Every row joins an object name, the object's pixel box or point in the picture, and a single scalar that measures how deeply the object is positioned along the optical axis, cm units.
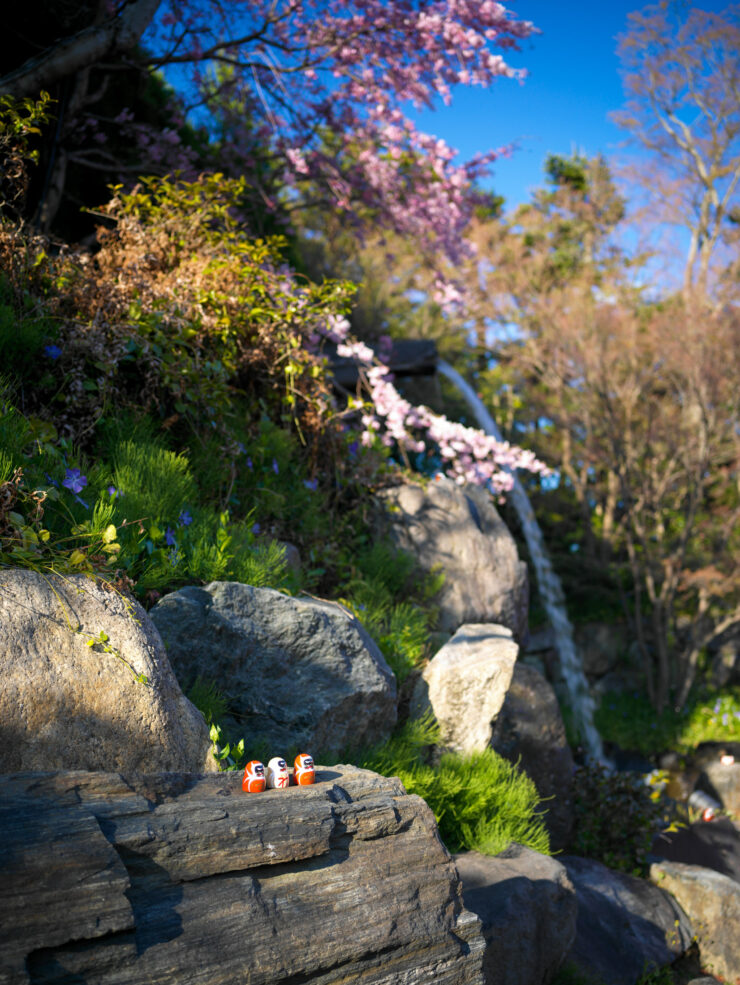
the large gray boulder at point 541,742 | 476
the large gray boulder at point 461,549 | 575
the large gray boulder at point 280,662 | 310
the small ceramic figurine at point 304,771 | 226
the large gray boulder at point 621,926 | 402
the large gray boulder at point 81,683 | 212
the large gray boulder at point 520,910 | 311
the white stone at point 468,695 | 409
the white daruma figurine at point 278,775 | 220
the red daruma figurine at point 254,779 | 212
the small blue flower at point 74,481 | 296
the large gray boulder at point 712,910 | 466
